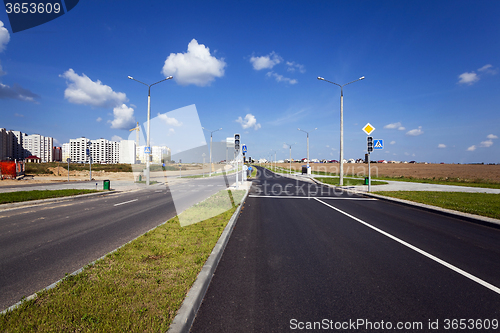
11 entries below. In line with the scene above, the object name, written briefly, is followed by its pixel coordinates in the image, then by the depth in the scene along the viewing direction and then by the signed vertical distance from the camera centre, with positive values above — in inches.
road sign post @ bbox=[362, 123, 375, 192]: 729.1 +101.3
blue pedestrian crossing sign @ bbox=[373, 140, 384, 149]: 708.3 +73.9
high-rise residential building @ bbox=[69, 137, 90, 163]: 5728.3 +538.9
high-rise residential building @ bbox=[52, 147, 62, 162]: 6048.2 +439.5
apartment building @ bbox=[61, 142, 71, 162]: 6036.4 +504.7
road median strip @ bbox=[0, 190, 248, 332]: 102.1 -65.0
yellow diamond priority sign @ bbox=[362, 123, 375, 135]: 727.7 +122.7
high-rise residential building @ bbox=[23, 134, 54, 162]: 5482.3 +581.6
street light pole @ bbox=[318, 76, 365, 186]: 924.6 +174.0
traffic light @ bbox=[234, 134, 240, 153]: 753.0 +86.6
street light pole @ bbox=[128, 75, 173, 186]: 930.1 +191.8
